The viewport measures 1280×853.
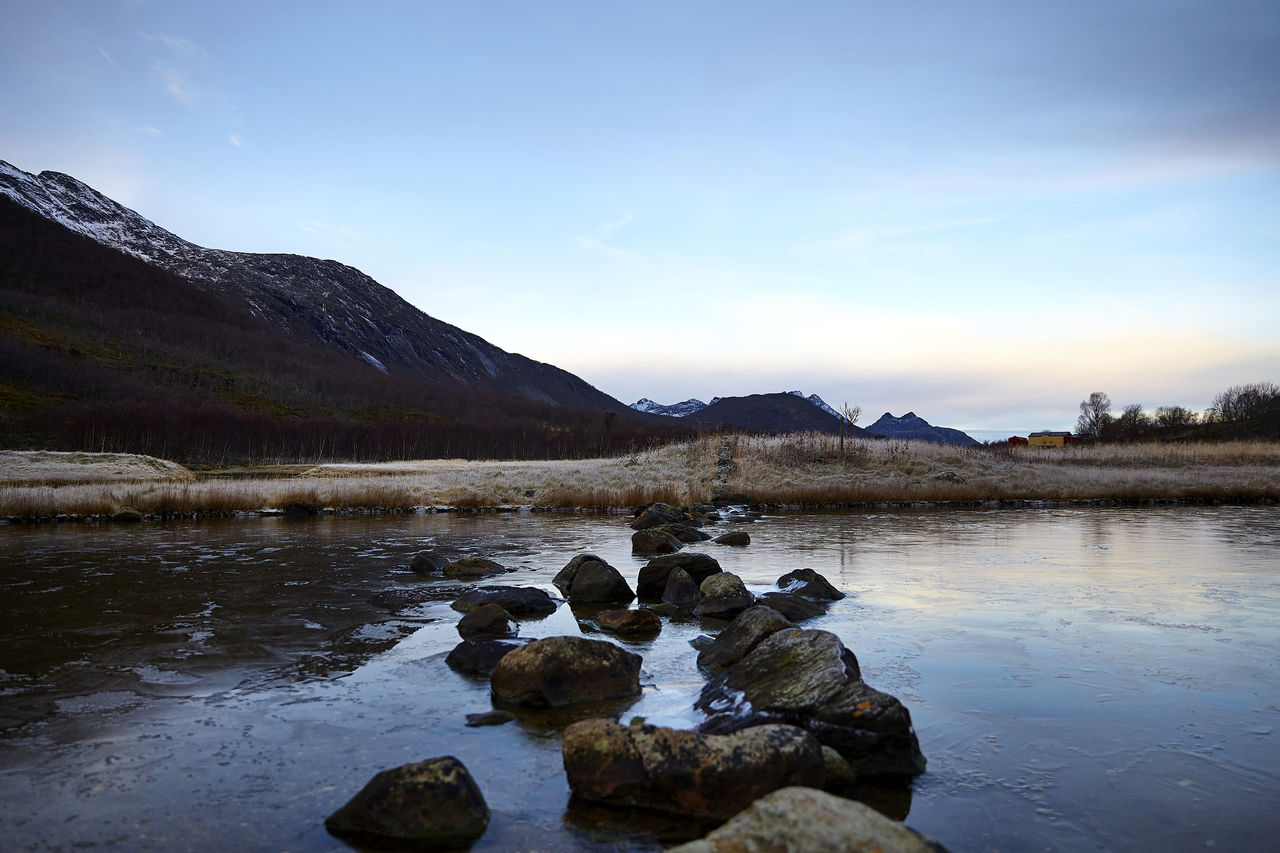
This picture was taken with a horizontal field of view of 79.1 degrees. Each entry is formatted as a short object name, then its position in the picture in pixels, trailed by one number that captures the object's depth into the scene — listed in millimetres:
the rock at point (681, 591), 12594
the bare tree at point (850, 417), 41650
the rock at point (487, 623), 9945
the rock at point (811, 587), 12461
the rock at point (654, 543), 18219
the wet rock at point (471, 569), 15109
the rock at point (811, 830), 3766
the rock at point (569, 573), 13562
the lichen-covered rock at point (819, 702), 5891
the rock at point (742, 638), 8547
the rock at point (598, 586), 12773
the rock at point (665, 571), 13125
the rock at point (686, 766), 5160
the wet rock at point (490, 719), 6854
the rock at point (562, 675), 7441
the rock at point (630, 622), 10586
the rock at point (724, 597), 11367
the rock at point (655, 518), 24062
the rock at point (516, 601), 11680
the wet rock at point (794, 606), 10945
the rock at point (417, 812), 4785
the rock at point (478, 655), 8492
